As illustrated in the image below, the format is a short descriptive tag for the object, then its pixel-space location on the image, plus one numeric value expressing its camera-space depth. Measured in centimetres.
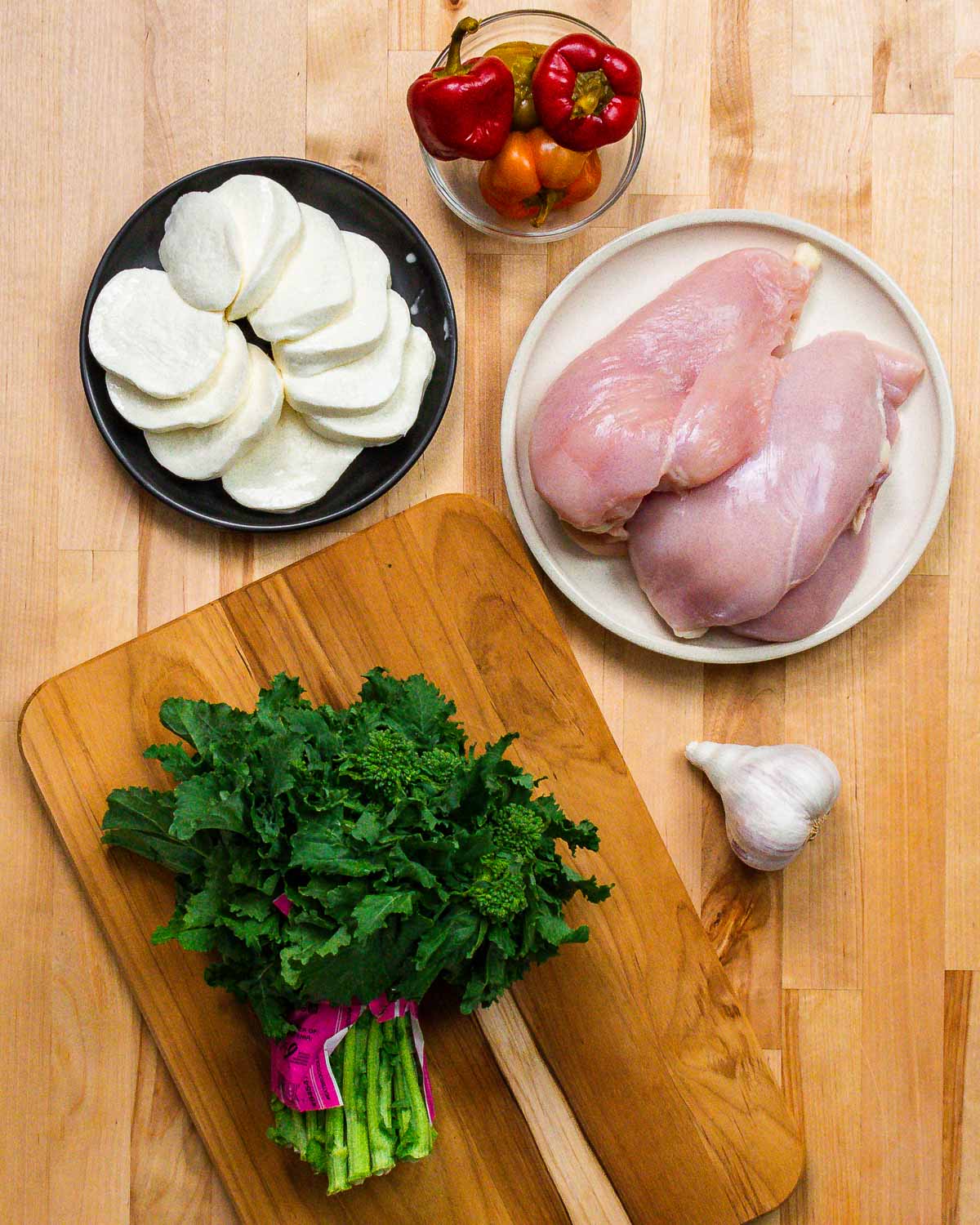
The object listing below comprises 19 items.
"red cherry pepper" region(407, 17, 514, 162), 82
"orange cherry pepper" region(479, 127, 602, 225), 83
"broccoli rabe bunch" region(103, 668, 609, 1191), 76
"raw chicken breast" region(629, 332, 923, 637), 84
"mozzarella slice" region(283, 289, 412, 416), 84
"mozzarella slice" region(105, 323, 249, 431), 83
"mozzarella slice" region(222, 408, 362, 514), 86
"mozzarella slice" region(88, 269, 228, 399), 83
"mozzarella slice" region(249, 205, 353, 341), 83
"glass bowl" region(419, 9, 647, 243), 87
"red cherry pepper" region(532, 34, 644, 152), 82
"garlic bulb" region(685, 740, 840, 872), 86
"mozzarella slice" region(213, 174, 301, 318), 83
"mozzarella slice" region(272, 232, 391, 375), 83
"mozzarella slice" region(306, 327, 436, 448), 85
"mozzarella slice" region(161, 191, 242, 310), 83
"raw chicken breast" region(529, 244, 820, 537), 84
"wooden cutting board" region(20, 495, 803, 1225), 85
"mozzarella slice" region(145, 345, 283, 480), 84
